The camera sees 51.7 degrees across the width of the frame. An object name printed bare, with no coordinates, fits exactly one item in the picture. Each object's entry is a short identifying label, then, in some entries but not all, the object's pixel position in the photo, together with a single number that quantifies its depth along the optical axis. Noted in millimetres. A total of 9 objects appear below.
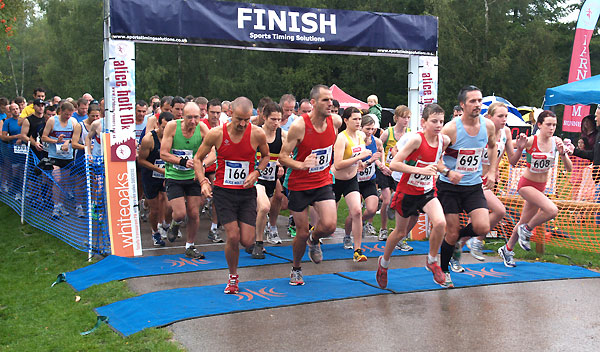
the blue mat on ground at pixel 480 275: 7078
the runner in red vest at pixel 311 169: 6801
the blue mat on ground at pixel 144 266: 7657
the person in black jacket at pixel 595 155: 10797
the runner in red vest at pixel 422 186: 6684
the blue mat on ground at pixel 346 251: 8953
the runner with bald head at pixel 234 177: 6695
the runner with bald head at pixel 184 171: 8570
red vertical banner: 20812
